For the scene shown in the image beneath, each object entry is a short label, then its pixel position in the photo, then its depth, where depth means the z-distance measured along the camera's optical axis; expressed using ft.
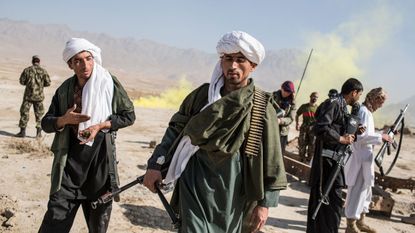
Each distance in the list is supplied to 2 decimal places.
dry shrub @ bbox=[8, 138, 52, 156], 26.58
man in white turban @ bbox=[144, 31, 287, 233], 8.13
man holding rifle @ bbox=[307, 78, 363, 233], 15.10
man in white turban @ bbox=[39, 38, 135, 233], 10.64
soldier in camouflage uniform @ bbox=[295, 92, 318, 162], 33.35
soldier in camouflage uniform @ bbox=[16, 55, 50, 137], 32.71
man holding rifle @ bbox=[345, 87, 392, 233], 17.17
